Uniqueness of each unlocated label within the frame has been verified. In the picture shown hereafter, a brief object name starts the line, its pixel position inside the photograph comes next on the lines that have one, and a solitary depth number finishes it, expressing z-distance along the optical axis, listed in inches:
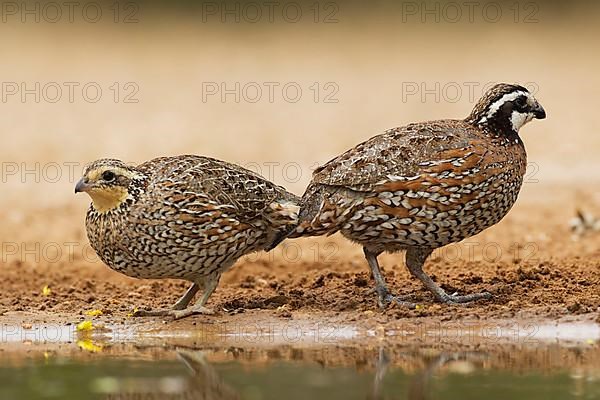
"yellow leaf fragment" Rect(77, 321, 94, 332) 453.7
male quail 442.9
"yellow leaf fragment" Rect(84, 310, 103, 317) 474.7
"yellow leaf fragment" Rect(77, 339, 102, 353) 426.3
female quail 447.2
